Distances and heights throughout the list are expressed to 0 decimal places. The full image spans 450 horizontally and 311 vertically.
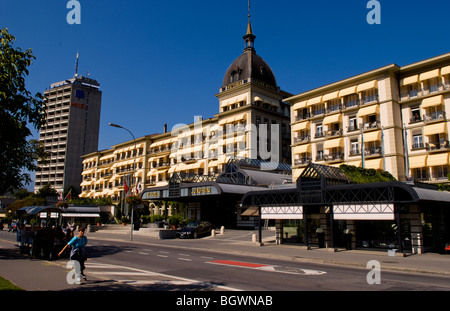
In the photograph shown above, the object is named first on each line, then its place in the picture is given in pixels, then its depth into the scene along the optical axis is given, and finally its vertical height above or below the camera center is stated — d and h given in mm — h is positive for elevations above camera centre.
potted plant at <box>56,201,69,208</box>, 32169 +600
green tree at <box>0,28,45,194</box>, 12711 +4053
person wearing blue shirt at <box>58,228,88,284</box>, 11117 -1227
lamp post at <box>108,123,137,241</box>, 33844 +8196
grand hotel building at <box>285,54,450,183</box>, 40156 +11616
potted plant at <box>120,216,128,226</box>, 57888 -1480
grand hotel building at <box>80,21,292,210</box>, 60312 +14754
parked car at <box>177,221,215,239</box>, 36719 -1927
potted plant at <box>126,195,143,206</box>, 35906 +1116
